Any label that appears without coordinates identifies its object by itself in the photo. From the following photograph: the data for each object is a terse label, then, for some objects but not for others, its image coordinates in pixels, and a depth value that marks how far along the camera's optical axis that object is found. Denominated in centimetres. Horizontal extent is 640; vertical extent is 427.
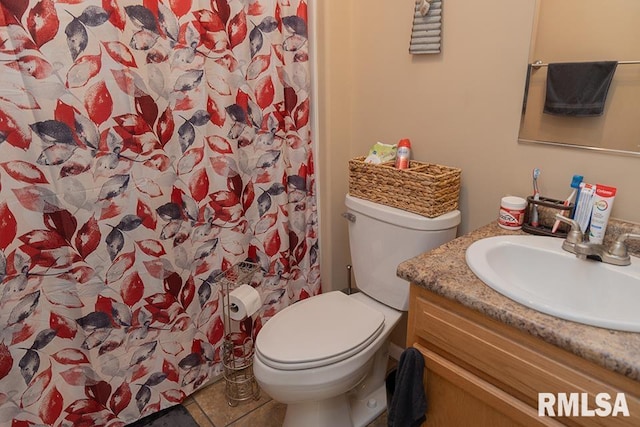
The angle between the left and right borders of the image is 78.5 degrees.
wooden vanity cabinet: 75
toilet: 124
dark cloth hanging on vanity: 103
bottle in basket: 146
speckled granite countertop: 70
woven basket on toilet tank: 131
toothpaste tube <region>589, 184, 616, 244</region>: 103
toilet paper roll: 150
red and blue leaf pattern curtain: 114
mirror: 103
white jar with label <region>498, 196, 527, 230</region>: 121
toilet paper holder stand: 165
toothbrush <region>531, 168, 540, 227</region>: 120
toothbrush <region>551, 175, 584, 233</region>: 111
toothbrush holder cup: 114
